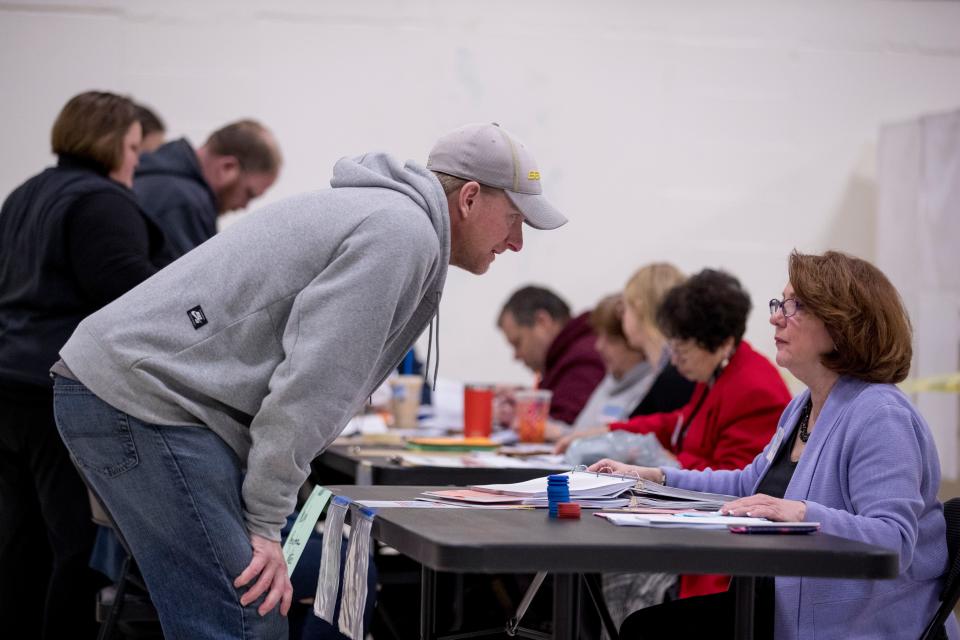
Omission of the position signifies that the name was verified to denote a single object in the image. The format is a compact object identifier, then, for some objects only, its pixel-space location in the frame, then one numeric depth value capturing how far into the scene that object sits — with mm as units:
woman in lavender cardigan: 6966
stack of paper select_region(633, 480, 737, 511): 7098
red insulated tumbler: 8835
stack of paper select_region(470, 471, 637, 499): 7090
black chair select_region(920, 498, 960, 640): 7029
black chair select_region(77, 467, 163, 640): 7607
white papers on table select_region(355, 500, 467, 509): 7028
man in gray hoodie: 6845
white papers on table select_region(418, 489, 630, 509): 7039
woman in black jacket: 8035
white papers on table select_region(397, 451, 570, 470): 7861
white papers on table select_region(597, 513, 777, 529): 6802
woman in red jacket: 7952
